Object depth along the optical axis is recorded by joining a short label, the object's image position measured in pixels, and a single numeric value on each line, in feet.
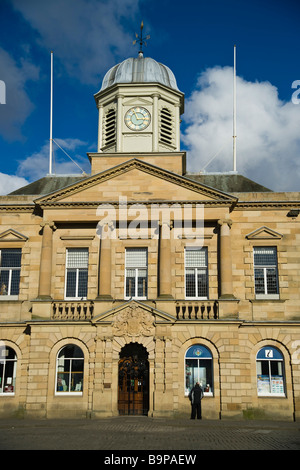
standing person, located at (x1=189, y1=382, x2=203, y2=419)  82.14
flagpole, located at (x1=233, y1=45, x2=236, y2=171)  110.36
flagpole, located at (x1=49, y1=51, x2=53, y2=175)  114.11
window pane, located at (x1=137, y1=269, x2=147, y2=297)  91.87
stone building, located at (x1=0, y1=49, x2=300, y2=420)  86.07
